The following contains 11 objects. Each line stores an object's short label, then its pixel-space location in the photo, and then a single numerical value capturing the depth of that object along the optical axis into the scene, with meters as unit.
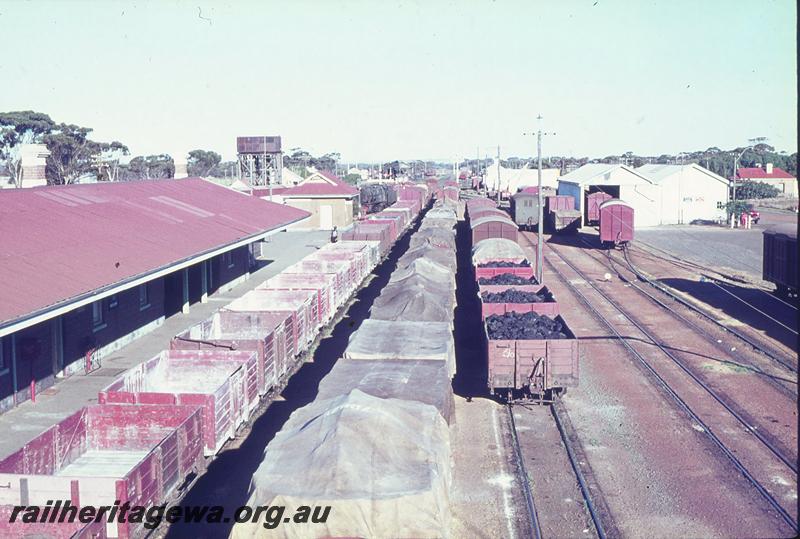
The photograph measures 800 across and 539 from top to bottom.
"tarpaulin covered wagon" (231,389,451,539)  8.15
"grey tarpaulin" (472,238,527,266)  28.50
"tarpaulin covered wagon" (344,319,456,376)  15.04
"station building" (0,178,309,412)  16.05
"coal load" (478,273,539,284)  23.86
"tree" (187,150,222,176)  135.89
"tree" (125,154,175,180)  95.53
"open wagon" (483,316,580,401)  16.11
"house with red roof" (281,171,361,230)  60.09
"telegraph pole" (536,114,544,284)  29.50
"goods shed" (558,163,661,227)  62.31
